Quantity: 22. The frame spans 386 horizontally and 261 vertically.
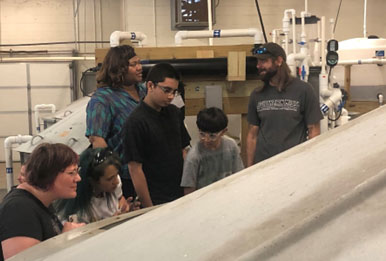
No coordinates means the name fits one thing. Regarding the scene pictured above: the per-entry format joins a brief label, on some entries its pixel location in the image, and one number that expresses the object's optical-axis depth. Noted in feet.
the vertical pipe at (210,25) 16.91
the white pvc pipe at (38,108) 19.05
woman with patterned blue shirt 6.81
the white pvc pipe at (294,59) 13.12
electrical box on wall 23.35
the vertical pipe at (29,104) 30.89
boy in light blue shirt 7.15
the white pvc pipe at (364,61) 18.57
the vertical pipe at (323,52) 13.46
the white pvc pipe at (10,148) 14.48
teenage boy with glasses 6.39
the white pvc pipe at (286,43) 14.58
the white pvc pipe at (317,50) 16.29
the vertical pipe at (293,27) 14.83
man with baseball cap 8.17
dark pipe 10.62
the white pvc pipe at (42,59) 30.37
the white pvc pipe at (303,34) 14.19
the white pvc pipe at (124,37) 12.73
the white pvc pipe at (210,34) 13.88
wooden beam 10.89
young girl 5.85
